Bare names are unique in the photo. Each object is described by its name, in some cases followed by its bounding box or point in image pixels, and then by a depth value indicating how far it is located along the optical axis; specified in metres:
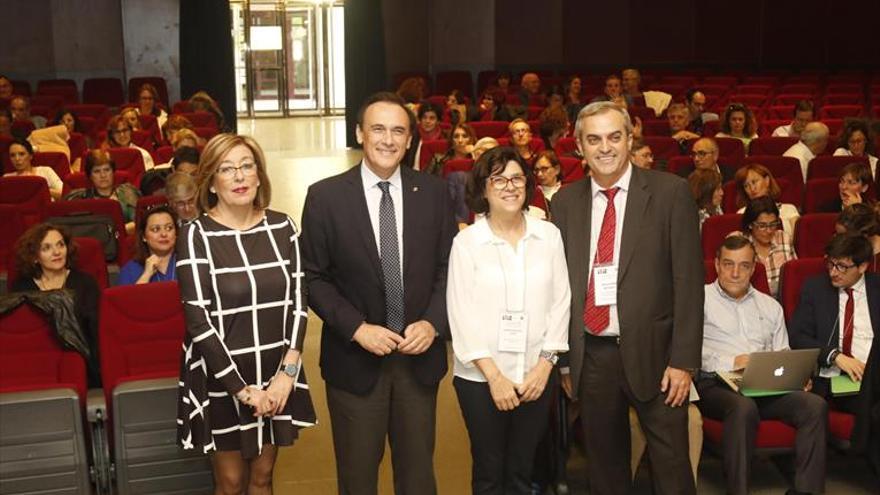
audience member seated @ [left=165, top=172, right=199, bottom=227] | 5.58
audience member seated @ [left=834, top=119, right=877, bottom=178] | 8.88
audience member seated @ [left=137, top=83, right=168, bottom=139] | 12.56
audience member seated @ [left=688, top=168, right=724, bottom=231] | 6.41
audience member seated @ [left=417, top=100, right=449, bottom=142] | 9.80
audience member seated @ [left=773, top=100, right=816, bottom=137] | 10.21
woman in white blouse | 3.43
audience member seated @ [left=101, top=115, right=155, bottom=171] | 9.41
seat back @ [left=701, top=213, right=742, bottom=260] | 6.02
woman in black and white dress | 3.28
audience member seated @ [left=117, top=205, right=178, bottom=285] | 5.22
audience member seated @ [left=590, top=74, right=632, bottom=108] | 13.11
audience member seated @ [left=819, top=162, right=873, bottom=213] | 6.73
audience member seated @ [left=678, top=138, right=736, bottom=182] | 7.62
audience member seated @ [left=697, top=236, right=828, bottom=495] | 4.29
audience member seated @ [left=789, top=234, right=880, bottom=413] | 4.59
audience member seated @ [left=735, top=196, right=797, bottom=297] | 5.55
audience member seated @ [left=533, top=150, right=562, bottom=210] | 6.96
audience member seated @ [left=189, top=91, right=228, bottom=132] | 11.84
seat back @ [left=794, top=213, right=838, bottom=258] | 5.98
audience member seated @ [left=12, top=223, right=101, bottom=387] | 4.93
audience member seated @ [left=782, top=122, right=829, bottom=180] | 8.96
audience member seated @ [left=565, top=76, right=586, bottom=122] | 13.75
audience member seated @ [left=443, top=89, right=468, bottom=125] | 11.19
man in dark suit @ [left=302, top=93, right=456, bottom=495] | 3.40
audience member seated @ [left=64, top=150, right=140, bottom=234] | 7.19
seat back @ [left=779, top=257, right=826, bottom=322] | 4.98
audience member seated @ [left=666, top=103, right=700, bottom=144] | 10.50
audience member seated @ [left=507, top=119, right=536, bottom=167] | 8.58
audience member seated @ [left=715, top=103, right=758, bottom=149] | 9.89
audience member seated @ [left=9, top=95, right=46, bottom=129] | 11.78
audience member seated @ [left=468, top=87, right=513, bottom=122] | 11.51
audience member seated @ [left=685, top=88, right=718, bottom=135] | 11.52
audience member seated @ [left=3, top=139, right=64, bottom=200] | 8.30
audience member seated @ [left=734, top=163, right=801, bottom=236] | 6.54
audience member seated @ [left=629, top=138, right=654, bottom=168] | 6.95
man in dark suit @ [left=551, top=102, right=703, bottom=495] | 3.46
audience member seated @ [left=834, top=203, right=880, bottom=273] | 5.42
